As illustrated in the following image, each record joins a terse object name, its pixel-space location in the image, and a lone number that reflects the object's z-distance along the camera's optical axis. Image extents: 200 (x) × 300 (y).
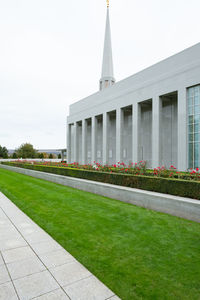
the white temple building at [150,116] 14.64
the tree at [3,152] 54.56
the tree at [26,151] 52.94
